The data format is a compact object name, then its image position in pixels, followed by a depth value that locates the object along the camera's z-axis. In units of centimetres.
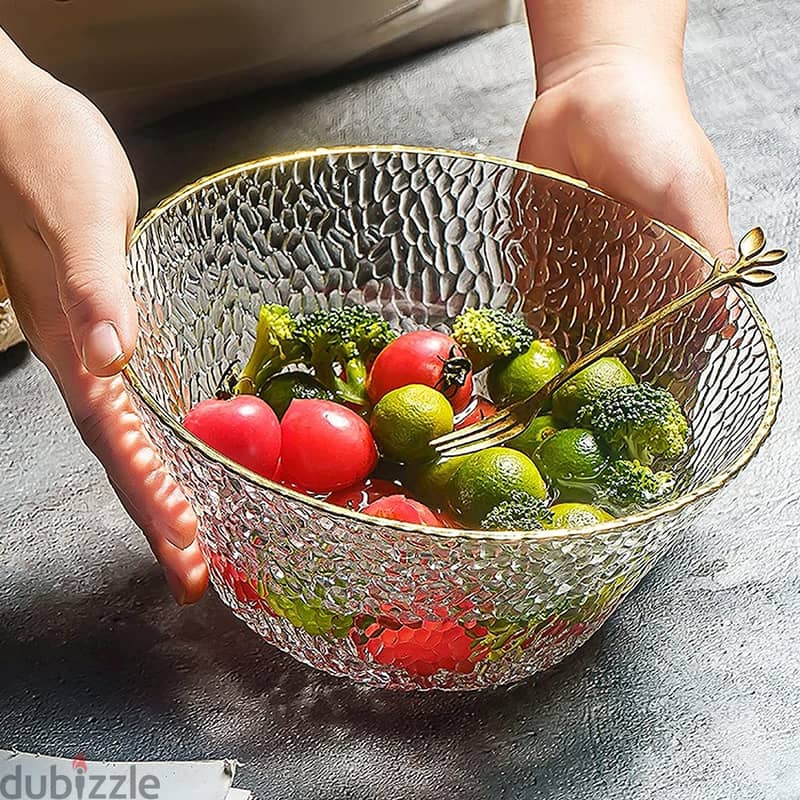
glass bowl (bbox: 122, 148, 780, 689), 64
